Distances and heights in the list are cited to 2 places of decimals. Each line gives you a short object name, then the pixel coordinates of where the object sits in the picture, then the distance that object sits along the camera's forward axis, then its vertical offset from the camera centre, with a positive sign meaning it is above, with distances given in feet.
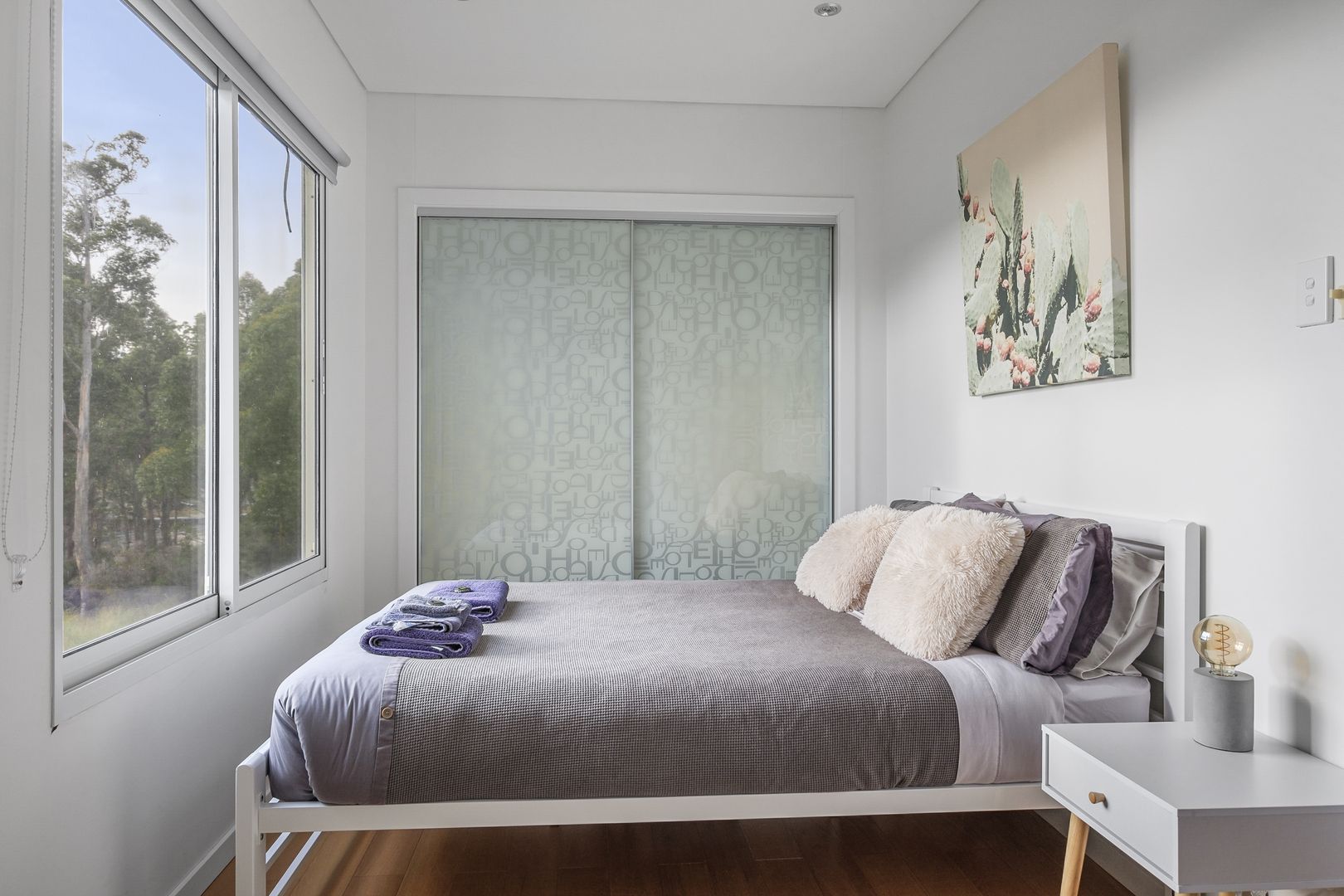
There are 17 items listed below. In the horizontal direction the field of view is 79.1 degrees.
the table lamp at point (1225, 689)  5.23 -1.53
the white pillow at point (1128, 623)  6.65 -1.41
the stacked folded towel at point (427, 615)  7.03 -1.45
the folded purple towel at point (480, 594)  8.38 -1.52
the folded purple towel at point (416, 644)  6.82 -1.61
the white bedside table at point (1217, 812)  4.49 -2.06
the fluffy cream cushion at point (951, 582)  6.94 -1.14
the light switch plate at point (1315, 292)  5.04 +1.01
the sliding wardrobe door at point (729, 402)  12.90 +0.81
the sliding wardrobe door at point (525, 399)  12.56 +0.83
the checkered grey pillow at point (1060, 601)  6.43 -1.21
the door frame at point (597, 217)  12.33 +3.31
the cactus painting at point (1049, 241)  7.02 +2.08
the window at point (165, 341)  5.73 +0.96
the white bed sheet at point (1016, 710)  6.37 -2.04
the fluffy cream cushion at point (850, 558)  8.98 -1.21
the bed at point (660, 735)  6.00 -2.14
